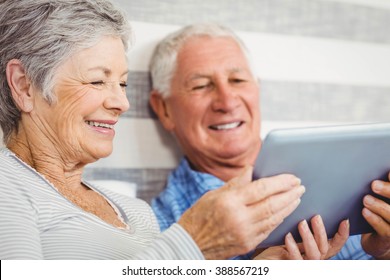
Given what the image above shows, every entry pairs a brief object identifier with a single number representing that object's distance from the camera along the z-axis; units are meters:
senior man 1.57
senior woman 1.25
